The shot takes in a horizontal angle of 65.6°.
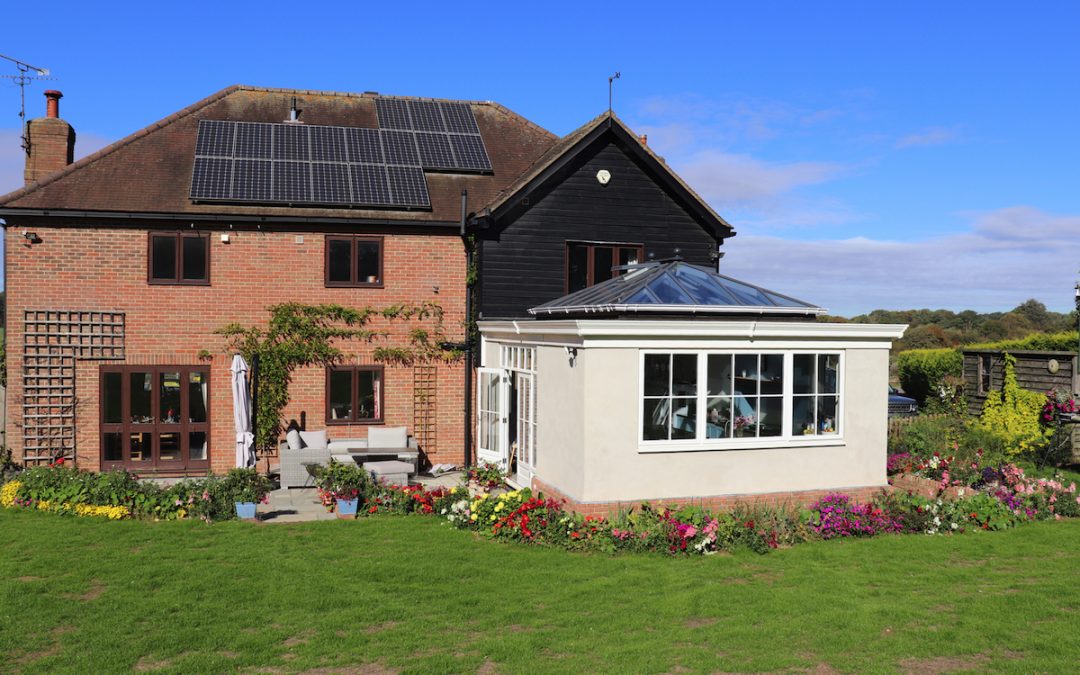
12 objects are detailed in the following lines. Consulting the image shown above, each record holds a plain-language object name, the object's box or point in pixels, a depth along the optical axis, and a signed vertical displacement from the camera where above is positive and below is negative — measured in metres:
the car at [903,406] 28.16 -2.46
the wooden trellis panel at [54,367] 16.83 -0.84
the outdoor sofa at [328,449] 16.34 -2.45
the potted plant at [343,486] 13.96 -2.67
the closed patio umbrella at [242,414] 16.12 -1.70
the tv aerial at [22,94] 18.59 +5.27
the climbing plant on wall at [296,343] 17.69 -0.32
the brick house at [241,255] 16.97 +1.57
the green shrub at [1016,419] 18.52 -1.86
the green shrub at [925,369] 33.06 -1.40
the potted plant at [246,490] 13.59 -2.67
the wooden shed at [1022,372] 20.62 -0.94
